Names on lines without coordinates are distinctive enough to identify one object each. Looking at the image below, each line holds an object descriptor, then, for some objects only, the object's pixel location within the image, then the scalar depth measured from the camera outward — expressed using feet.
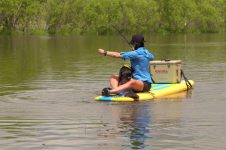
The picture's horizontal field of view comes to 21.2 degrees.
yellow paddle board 42.93
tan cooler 50.39
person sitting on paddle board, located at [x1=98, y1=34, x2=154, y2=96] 44.05
